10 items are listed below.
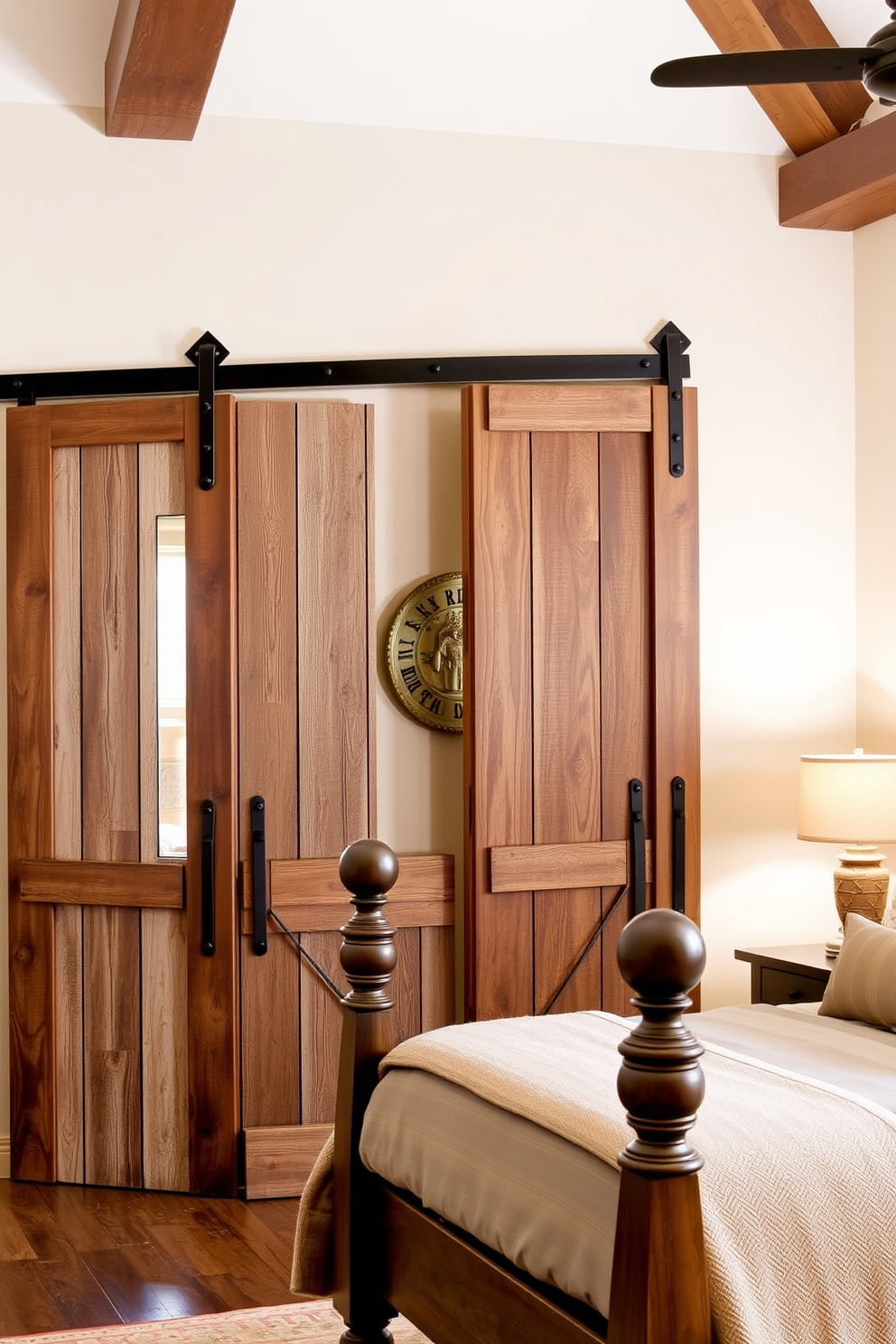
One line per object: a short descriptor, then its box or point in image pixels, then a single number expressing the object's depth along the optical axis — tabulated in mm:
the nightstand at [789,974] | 3715
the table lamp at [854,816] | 3871
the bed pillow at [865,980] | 2812
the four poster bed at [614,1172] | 1704
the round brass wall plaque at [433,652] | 4207
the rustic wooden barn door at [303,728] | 4020
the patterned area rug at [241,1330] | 2916
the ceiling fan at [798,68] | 2330
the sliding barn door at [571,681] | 4070
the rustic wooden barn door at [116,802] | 3994
